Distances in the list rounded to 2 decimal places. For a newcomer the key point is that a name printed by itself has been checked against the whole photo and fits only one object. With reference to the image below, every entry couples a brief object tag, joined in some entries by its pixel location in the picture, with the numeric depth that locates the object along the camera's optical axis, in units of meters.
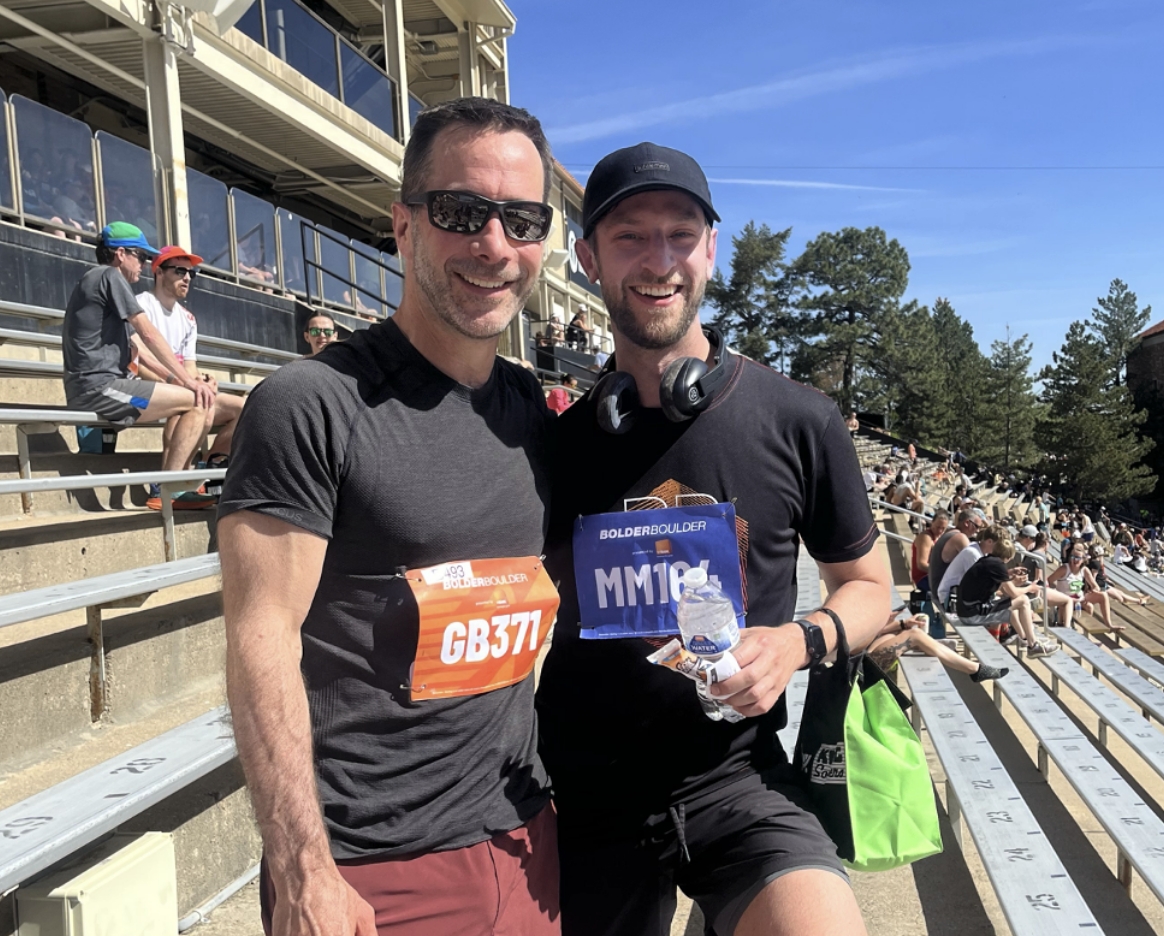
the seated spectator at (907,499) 24.24
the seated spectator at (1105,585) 23.11
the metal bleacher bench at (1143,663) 7.93
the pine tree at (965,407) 67.12
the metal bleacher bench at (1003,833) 2.78
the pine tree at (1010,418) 70.06
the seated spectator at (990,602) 10.17
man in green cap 5.40
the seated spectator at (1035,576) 12.93
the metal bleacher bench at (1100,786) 3.37
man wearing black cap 2.07
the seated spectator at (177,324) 6.26
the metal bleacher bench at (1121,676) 6.09
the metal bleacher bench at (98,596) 2.67
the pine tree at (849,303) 66.56
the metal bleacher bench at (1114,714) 4.87
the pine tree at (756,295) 68.25
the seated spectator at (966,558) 10.61
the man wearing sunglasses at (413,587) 1.53
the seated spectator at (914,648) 6.34
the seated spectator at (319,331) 7.96
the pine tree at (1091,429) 61.00
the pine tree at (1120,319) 77.62
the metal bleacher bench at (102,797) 2.00
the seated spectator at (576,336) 23.16
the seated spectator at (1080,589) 19.16
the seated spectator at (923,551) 13.19
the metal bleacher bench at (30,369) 5.88
